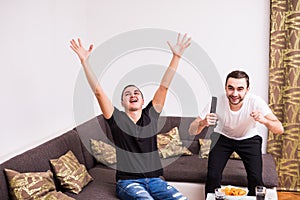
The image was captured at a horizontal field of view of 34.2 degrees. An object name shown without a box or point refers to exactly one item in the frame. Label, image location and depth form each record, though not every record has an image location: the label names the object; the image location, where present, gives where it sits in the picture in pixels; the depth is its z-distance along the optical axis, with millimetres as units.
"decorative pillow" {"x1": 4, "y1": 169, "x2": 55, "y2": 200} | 2883
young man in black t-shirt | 3344
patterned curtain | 4602
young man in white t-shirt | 3711
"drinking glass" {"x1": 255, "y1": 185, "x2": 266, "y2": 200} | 3047
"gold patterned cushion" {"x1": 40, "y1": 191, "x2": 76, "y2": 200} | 2992
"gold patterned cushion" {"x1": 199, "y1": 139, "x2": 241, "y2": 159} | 4375
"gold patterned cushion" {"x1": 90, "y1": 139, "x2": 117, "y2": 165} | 4160
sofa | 3279
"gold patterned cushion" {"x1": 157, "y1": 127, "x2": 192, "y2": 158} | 4427
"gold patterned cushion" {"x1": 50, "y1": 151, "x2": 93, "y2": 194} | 3408
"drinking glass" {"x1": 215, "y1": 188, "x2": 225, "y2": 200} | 3092
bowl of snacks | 3178
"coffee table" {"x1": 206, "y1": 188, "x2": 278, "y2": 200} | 3205
